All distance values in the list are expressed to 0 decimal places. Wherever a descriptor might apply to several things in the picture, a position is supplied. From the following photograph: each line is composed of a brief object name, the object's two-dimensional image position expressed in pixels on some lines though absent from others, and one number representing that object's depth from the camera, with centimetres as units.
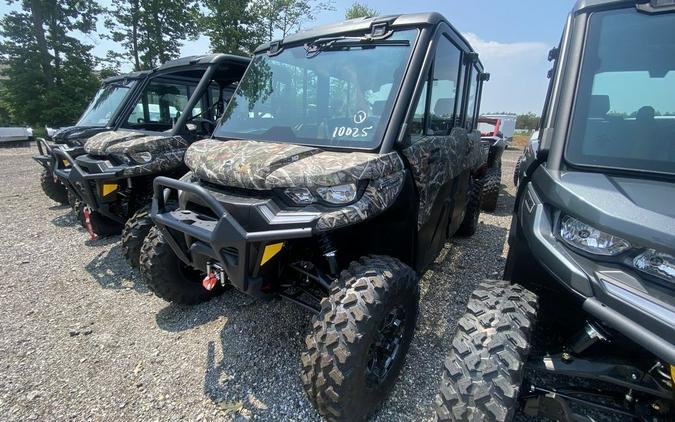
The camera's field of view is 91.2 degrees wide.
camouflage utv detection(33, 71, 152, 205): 518
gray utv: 128
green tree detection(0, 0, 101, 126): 2197
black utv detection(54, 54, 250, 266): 379
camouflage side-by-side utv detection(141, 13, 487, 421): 184
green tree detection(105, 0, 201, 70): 2362
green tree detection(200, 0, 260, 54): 1789
